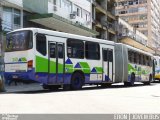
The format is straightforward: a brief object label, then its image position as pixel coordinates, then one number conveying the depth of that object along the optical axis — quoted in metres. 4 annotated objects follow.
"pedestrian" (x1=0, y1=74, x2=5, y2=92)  18.16
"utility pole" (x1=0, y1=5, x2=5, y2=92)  17.92
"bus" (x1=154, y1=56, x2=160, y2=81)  39.91
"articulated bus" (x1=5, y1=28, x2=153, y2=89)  17.41
